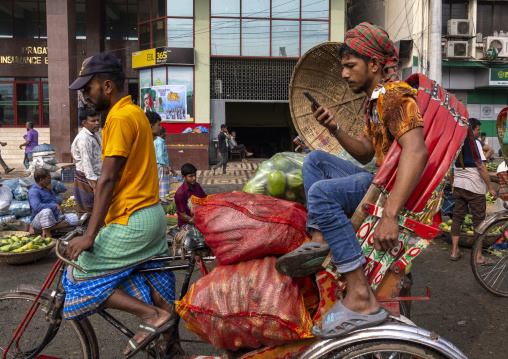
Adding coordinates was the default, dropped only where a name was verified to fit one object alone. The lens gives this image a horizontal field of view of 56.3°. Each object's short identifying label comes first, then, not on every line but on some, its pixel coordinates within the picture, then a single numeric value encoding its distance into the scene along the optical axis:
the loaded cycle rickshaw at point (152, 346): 2.02
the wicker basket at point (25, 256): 5.67
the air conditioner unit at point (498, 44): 20.33
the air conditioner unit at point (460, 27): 19.67
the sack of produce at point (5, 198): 7.13
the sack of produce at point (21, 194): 7.59
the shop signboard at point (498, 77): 21.03
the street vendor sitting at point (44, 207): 6.77
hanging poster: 20.33
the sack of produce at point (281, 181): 2.93
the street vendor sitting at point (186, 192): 6.13
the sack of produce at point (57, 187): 8.85
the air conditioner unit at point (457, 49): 20.17
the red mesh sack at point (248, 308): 2.12
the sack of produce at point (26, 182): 7.86
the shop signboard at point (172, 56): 20.02
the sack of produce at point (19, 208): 7.36
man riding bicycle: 2.46
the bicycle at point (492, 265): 4.79
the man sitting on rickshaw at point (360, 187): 2.00
